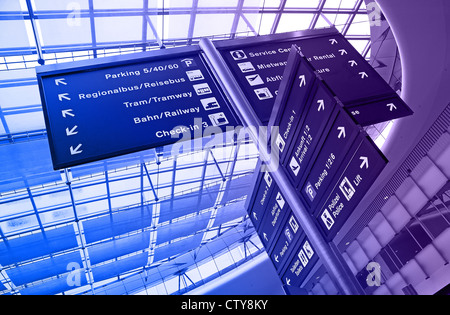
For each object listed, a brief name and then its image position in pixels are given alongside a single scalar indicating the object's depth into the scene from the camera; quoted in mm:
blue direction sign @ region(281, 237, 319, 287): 3167
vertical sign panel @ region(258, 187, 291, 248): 3469
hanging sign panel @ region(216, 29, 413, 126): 3814
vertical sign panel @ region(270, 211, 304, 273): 3324
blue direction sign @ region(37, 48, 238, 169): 3607
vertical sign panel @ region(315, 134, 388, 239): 2588
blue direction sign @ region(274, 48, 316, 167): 3086
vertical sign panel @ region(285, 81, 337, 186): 2926
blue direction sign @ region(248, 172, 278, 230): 3594
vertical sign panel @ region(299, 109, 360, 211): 2779
